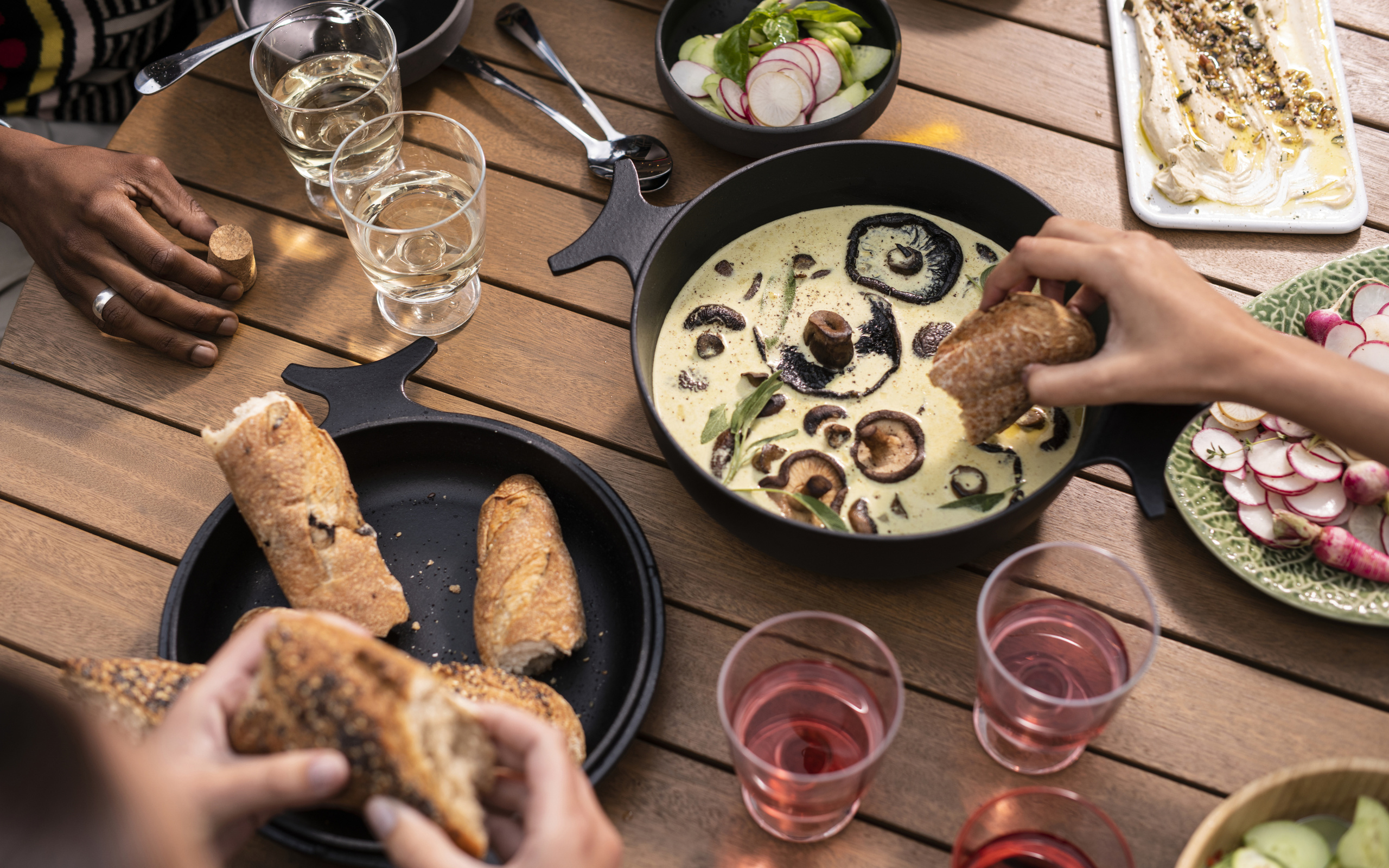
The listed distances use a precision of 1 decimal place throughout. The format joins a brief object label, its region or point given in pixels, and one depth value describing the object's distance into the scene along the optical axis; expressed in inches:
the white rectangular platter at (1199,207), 42.1
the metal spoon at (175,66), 42.5
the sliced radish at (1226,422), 38.7
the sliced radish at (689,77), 44.1
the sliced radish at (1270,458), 38.0
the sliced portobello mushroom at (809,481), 38.4
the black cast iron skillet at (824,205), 35.7
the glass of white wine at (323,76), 42.5
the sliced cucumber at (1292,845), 33.7
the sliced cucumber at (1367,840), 33.3
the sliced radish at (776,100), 42.6
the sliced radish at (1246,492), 38.0
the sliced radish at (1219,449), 38.4
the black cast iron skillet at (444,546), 37.1
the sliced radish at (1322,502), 37.8
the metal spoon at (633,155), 43.6
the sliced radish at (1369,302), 39.6
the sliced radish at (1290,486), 37.8
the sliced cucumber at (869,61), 43.6
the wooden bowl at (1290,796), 33.5
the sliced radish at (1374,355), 38.3
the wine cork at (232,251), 41.7
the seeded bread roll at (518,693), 35.3
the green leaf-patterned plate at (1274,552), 37.1
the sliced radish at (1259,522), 37.7
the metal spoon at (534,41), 44.4
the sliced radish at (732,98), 43.3
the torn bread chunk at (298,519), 37.1
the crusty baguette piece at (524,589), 36.7
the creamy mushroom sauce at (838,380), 38.7
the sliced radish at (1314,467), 37.8
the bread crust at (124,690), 34.6
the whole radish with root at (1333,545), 36.9
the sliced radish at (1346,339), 39.0
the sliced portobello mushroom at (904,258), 41.1
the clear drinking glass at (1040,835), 34.3
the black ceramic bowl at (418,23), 43.9
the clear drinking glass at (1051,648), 35.4
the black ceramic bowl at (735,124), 42.2
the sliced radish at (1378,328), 39.0
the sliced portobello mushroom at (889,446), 38.8
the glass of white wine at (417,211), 40.8
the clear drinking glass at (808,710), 34.8
